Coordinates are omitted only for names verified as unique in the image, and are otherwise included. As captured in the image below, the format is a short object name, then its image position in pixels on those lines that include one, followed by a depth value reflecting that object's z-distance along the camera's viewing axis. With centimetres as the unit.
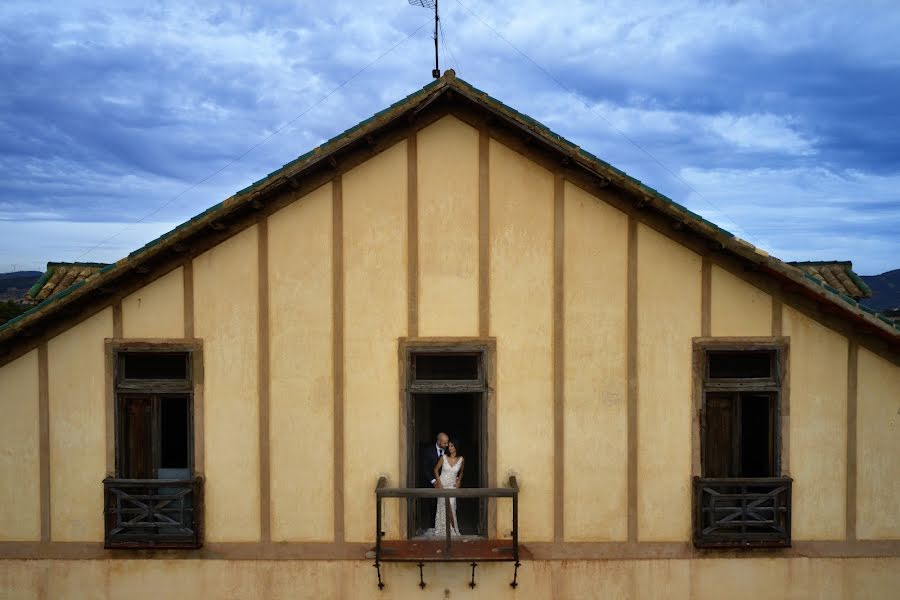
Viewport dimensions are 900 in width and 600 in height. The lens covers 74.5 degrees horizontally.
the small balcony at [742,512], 803
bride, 872
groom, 912
